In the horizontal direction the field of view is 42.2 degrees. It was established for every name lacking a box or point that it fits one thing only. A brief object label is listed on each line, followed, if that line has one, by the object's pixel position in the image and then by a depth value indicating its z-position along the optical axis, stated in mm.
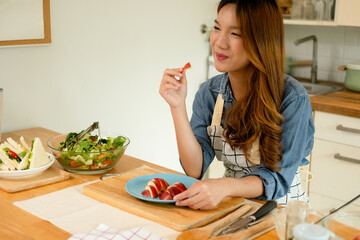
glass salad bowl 1638
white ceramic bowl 1540
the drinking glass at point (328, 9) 2969
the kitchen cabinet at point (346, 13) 2721
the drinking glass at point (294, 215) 951
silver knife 1200
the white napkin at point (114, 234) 1141
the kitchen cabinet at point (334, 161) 2562
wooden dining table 1214
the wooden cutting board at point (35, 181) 1507
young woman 1562
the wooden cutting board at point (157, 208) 1268
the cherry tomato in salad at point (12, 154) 1593
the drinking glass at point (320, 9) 2961
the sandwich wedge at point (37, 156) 1586
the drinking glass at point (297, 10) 3105
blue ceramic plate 1447
